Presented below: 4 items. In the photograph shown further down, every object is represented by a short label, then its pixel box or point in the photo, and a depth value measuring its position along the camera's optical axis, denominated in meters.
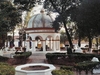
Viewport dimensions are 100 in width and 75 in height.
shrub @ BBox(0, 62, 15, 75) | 8.63
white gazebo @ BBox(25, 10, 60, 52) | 26.12
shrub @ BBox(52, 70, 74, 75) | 8.92
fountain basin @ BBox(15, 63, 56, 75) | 11.32
